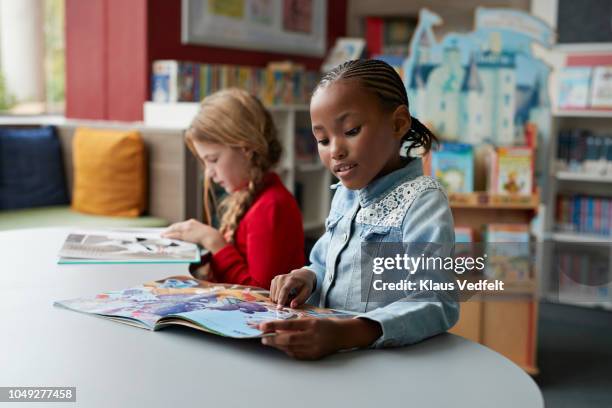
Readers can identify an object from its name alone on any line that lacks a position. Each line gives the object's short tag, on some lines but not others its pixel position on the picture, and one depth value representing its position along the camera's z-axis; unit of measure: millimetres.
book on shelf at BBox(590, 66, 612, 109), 4023
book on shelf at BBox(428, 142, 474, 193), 2830
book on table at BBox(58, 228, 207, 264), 1481
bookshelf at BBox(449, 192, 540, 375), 2859
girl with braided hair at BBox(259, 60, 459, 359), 929
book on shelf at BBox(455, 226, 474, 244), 2842
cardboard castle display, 2895
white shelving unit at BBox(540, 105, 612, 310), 4055
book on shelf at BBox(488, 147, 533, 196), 2803
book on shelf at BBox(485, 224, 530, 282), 2816
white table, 750
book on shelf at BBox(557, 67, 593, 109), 4082
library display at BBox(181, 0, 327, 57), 3801
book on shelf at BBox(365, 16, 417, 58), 5008
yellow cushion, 3195
